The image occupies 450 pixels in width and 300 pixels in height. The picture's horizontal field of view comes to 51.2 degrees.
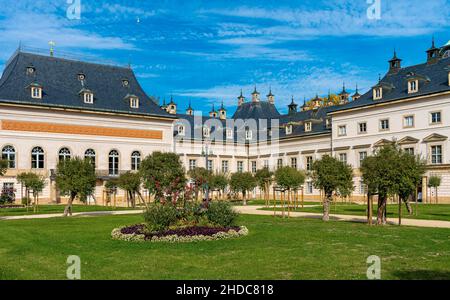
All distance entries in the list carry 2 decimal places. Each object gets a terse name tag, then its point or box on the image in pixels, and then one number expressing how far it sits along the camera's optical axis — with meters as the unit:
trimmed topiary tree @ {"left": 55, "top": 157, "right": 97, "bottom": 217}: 27.44
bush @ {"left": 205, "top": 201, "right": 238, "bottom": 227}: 17.42
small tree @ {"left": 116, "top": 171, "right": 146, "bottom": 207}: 36.66
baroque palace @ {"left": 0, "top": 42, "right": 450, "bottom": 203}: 42.53
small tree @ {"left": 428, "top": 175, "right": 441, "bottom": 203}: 39.06
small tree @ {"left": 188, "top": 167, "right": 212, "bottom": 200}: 44.25
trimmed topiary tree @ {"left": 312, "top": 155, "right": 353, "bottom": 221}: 23.69
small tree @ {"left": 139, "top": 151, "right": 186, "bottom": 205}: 32.50
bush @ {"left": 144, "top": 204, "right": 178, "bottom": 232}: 16.41
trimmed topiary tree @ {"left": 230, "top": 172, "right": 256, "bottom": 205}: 46.03
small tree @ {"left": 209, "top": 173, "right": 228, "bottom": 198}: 46.06
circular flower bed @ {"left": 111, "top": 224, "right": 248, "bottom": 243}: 15.31
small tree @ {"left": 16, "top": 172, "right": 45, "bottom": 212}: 34.72
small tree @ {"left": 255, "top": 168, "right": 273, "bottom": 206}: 46.56
